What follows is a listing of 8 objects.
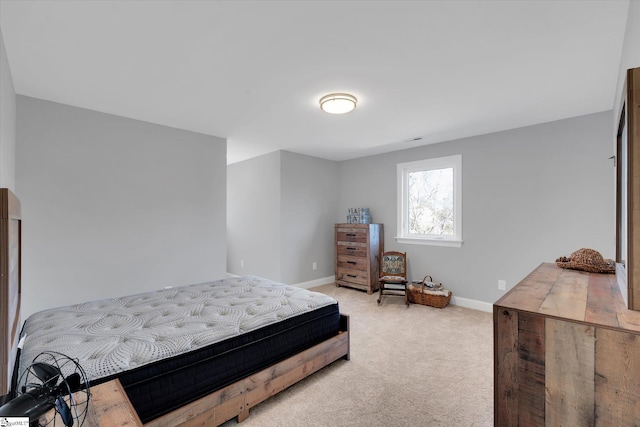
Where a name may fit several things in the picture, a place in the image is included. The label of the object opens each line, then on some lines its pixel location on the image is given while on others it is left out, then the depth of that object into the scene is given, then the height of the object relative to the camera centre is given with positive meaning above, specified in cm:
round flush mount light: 258 +102
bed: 140 -74
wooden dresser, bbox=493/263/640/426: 87 -50
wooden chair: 422 -94
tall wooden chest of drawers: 472 -72
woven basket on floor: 390 -118
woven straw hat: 175 -32
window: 414 +17
